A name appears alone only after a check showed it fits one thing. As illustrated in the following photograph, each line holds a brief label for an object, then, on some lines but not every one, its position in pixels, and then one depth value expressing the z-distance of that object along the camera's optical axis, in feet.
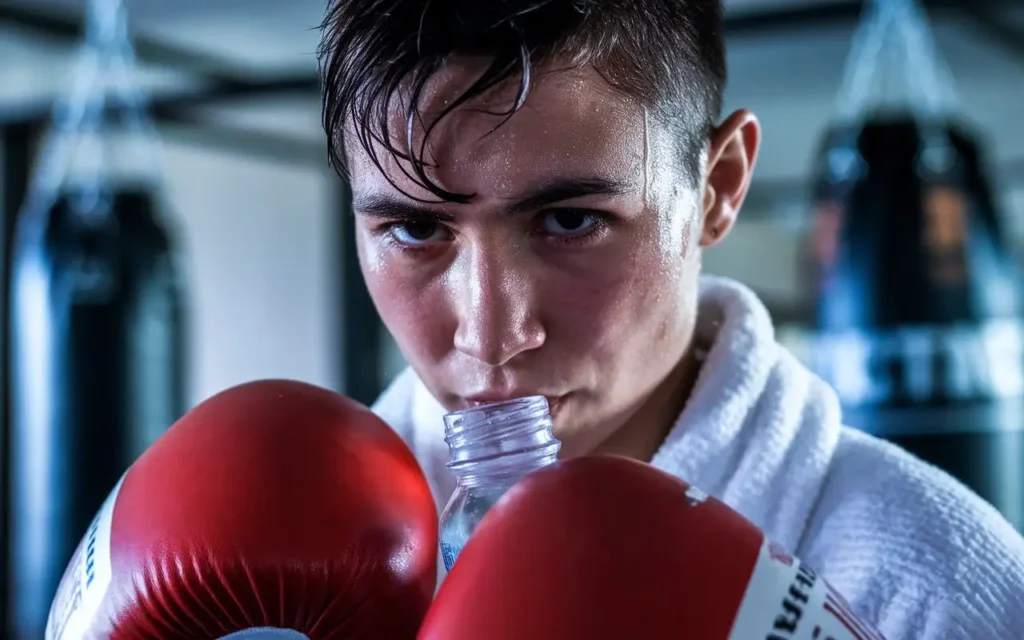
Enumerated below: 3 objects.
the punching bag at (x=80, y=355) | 10.57
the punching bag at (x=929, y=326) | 8.89
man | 2.50
